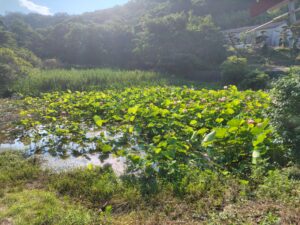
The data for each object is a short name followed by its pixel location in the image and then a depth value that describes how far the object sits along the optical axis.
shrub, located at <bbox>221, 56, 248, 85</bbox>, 11.64
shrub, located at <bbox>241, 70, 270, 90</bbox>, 10.08
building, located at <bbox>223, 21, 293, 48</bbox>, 20.31
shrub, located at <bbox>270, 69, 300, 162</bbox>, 2.81
